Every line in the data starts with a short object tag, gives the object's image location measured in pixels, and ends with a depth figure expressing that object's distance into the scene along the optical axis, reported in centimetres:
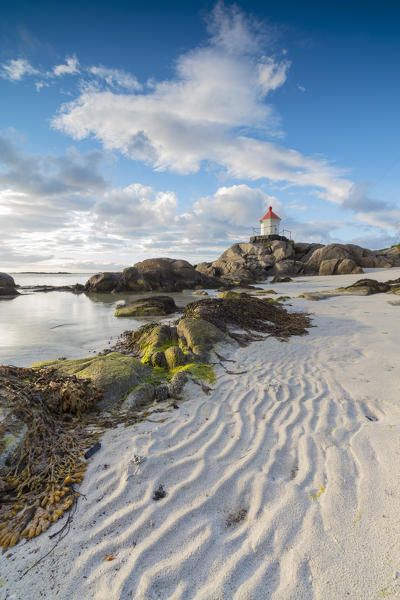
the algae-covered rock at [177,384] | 418
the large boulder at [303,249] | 4075
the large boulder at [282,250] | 3875
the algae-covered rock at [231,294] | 1324
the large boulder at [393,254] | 3515
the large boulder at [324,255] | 3598
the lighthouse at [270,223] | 4781
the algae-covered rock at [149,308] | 1282
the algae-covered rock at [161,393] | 411
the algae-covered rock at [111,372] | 418
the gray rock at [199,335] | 597
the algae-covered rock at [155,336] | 652
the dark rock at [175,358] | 530
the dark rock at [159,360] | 548
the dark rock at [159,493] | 231
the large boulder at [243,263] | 3600
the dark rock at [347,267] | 3219
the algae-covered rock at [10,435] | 255
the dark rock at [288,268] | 3634
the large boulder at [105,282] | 2750
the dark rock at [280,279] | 3108
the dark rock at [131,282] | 2662
